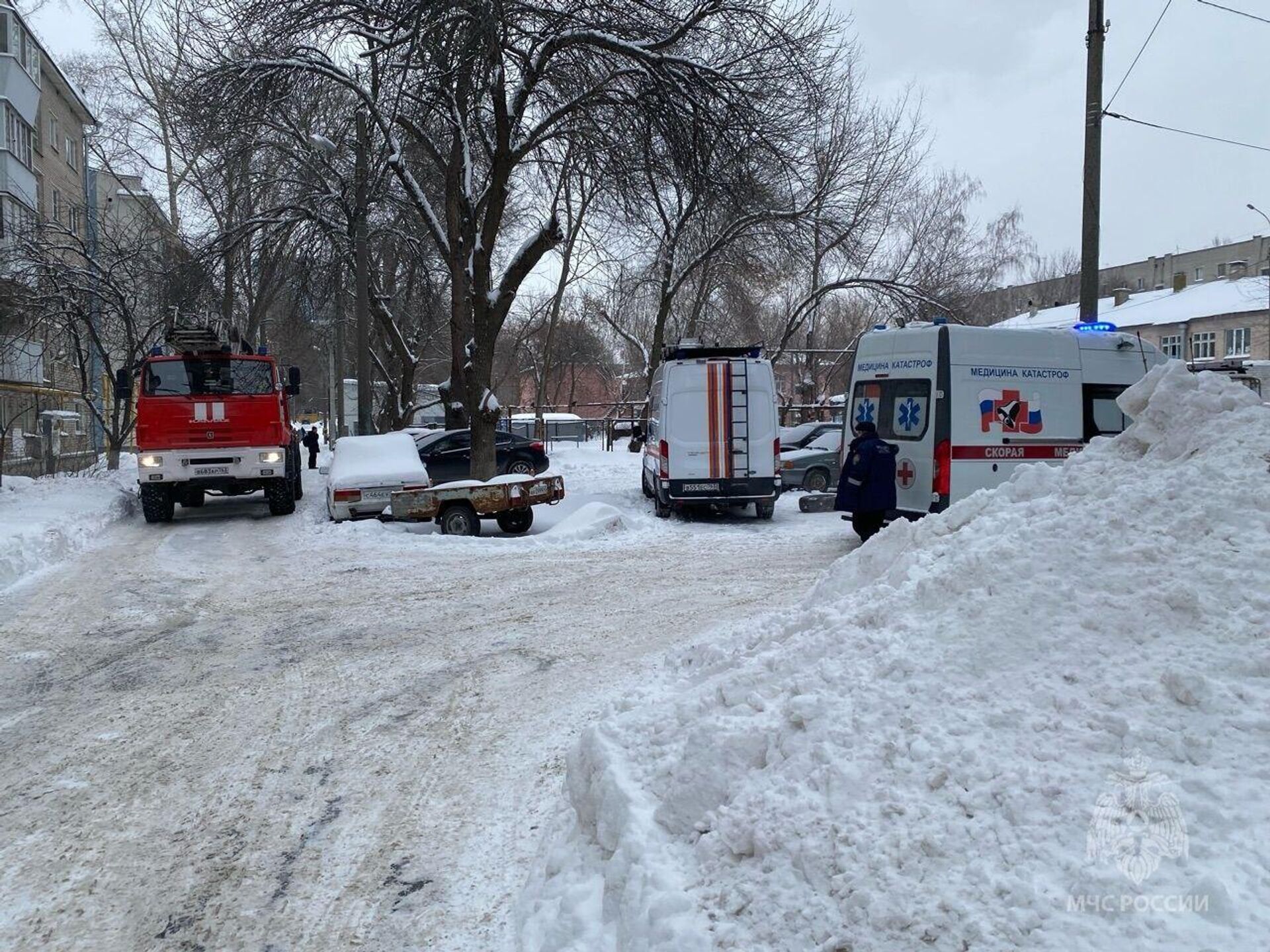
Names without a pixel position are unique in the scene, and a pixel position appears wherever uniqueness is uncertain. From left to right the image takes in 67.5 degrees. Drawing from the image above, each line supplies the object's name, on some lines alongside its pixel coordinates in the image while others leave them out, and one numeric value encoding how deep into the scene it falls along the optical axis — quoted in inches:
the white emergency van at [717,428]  615.5
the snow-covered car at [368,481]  601.9
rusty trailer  548.1
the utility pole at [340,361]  1009.5
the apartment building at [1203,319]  1941.4
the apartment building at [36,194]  947.3
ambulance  463.8
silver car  804.0
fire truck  634.8
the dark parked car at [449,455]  869.2
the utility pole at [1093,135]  485.4
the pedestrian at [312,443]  1235.2
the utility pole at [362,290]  759.1
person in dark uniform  450.9
